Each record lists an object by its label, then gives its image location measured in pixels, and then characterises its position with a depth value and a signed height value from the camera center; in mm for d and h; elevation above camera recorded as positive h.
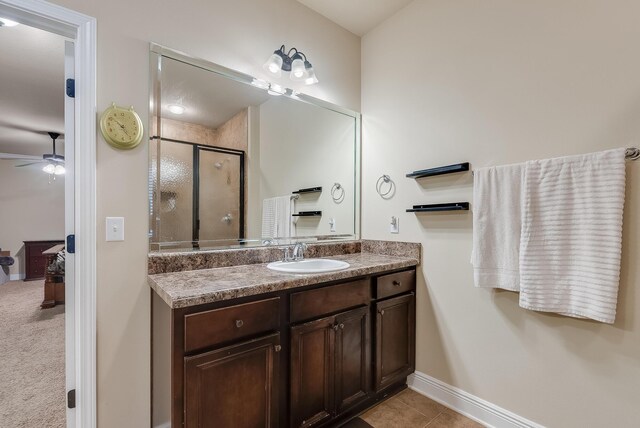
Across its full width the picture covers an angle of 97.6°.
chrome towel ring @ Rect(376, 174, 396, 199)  2182 +201
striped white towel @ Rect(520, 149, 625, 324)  1181 -105
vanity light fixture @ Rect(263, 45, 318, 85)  1834 +991
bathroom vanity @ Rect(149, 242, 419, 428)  1073 -629
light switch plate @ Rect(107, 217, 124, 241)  1337 -82
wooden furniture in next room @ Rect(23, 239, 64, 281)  5570 -968
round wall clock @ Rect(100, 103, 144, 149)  1311 +406
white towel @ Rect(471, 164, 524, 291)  1478 -77
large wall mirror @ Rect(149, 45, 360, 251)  1533 +343
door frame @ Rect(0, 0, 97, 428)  1271 +25
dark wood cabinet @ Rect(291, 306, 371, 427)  1363 -817
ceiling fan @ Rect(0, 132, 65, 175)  4273 +852
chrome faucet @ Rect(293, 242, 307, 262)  1928 -278
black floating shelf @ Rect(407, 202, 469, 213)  1704 +30
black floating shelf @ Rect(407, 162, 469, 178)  1712 +267
